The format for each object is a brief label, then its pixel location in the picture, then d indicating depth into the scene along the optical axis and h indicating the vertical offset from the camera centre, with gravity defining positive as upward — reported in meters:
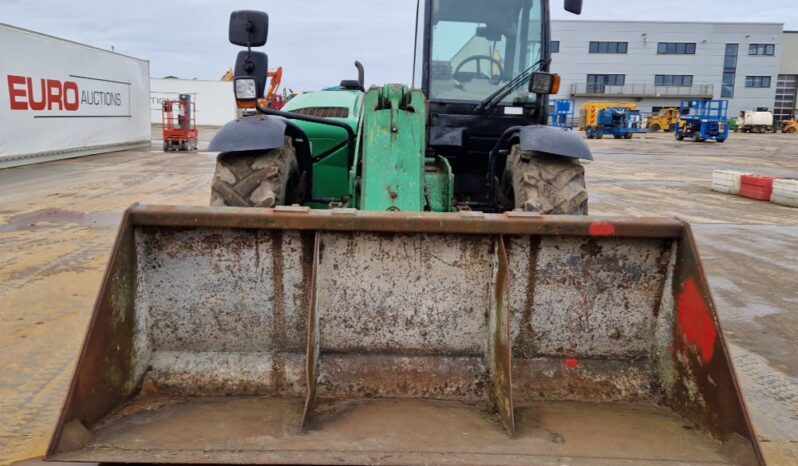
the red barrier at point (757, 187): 12.41 -0.83
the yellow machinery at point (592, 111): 41.03 +1.72
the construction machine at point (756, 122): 51.47 +1.80
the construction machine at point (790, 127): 52.69 +1.51
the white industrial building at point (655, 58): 61.34 +7.82
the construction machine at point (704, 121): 37.19 +1.22
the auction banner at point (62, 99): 14.77 +0.53
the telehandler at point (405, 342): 2.48 -0.95
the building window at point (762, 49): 62.06 +9.10
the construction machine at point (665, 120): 50.06 +1.61
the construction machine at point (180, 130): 22.70 -0.27
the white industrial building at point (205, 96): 44.72 +1.85
